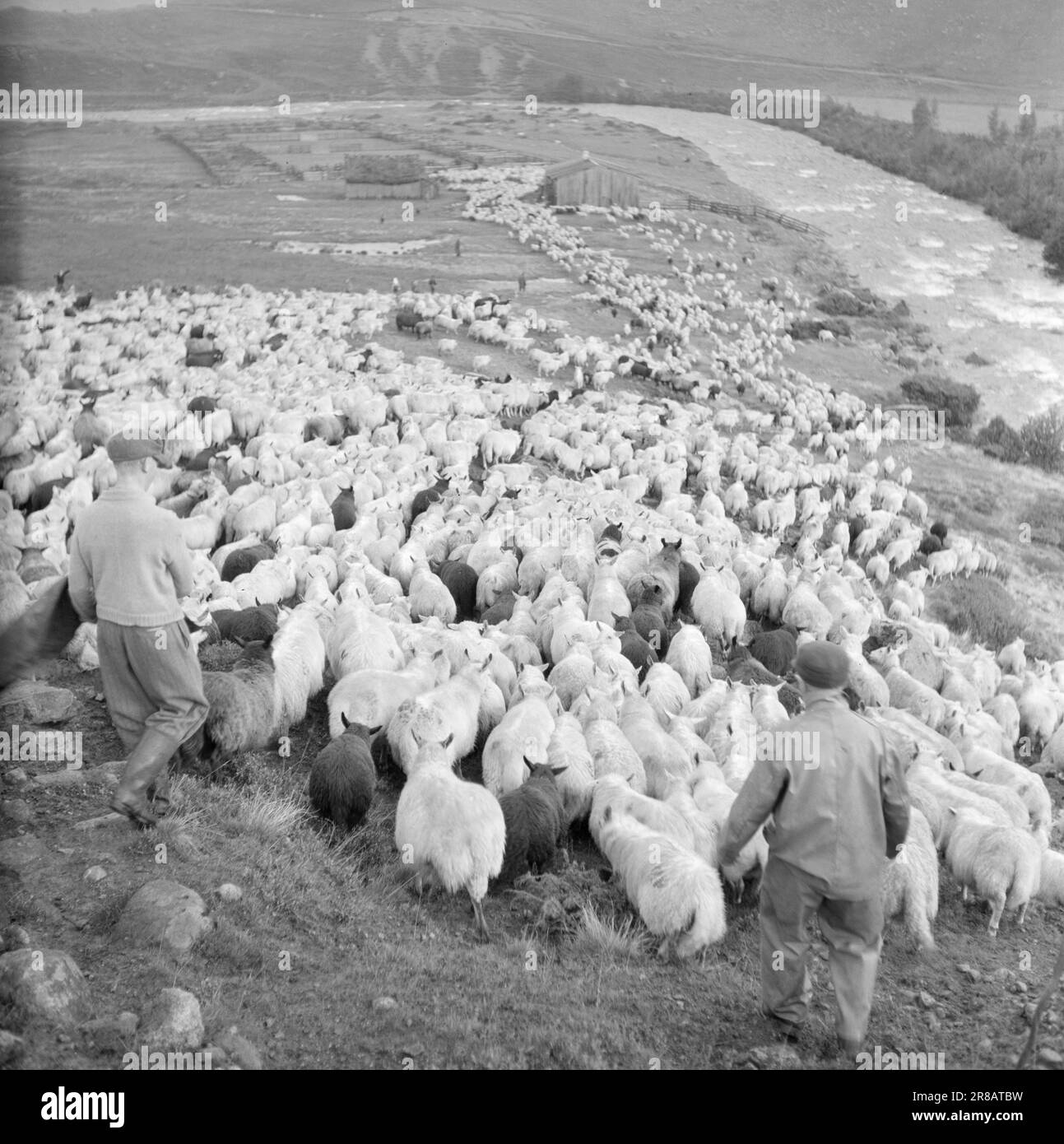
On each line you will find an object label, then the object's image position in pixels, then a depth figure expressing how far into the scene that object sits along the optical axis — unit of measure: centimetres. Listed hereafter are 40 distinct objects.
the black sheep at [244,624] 798
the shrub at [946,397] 2508
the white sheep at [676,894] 543
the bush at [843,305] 3206
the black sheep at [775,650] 1020
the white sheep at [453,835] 563
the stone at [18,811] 521
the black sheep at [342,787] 611
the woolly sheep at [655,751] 708
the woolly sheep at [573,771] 661
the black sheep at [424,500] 1229
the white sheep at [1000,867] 643
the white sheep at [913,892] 598
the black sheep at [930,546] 1481
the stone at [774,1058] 446
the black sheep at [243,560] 969
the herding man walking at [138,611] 462
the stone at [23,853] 484
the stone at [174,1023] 392
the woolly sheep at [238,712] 624
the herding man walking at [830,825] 426
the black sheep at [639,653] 920
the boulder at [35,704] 618
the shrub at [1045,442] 2327
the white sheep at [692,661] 908
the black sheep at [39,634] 453
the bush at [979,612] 1373
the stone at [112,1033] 387
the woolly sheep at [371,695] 695
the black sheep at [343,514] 1151
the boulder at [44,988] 389
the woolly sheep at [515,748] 678
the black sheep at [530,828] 601
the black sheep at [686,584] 1104
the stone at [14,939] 430
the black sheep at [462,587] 1051
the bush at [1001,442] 2319
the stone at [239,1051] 400
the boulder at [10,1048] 368
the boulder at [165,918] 452
